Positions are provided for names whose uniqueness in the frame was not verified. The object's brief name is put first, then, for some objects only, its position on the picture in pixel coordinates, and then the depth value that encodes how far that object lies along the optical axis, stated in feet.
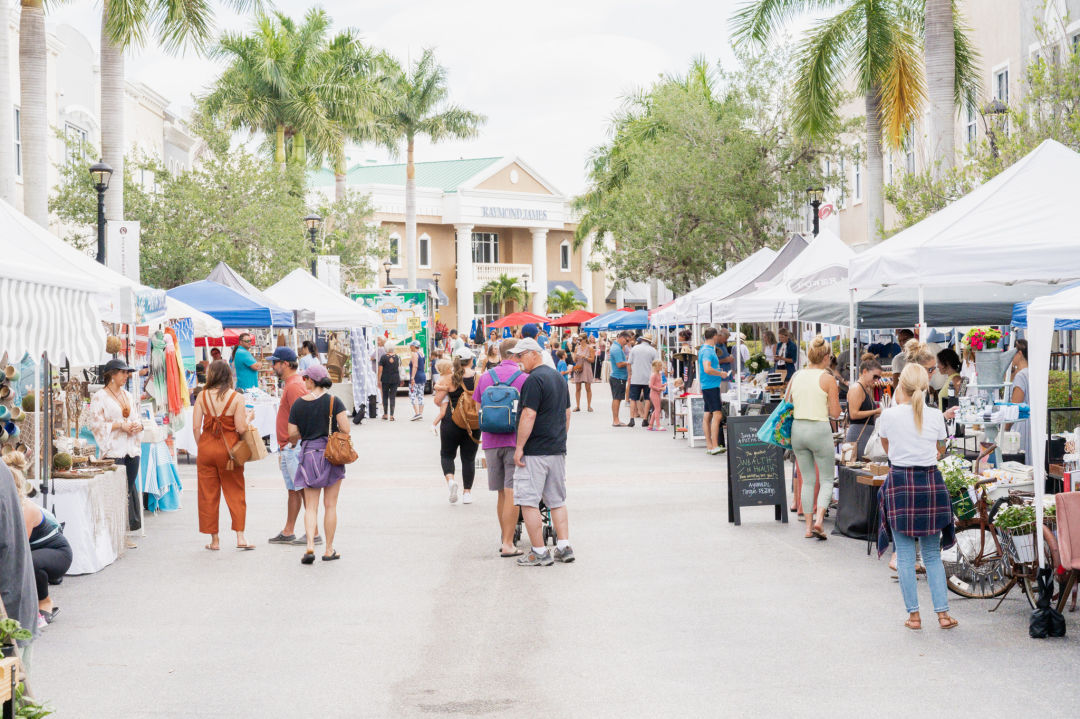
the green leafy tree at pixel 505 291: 236.22
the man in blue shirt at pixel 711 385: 60.29
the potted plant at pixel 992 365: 52.03
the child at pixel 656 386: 78.12
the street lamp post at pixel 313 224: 103.12
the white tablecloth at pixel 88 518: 31.35
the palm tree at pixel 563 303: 237.45
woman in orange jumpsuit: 33.91
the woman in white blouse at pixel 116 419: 35.99
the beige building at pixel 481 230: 230.68
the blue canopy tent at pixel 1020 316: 41.47
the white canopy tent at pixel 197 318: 52.31
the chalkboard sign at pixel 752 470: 38.37
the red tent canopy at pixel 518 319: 158.74
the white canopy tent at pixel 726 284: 70.69
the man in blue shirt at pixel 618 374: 83.76
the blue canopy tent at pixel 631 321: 136.05
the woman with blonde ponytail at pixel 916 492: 24.23
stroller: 34.47
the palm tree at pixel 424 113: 172.14
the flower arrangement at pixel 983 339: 70.32
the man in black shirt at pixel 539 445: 31.24
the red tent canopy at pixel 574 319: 163.43
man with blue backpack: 33.63
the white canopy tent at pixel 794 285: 46.19
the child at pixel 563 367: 103.76
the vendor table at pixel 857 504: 33.99
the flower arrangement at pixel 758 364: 70.13
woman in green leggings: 34.88
